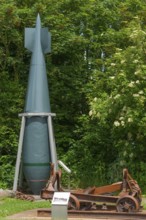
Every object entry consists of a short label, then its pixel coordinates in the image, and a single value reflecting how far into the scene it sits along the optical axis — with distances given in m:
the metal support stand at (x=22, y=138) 14.45
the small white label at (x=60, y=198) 8.70
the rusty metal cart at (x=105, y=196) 10.20
